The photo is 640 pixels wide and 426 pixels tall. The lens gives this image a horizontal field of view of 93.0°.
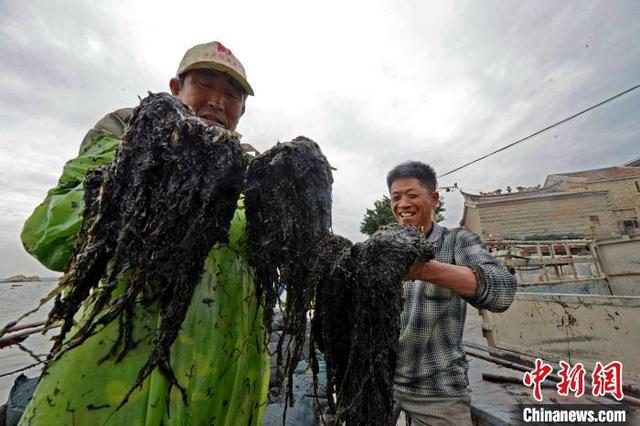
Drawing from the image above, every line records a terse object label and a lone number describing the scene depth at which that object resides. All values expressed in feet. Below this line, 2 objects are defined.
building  76.69
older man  3.42
